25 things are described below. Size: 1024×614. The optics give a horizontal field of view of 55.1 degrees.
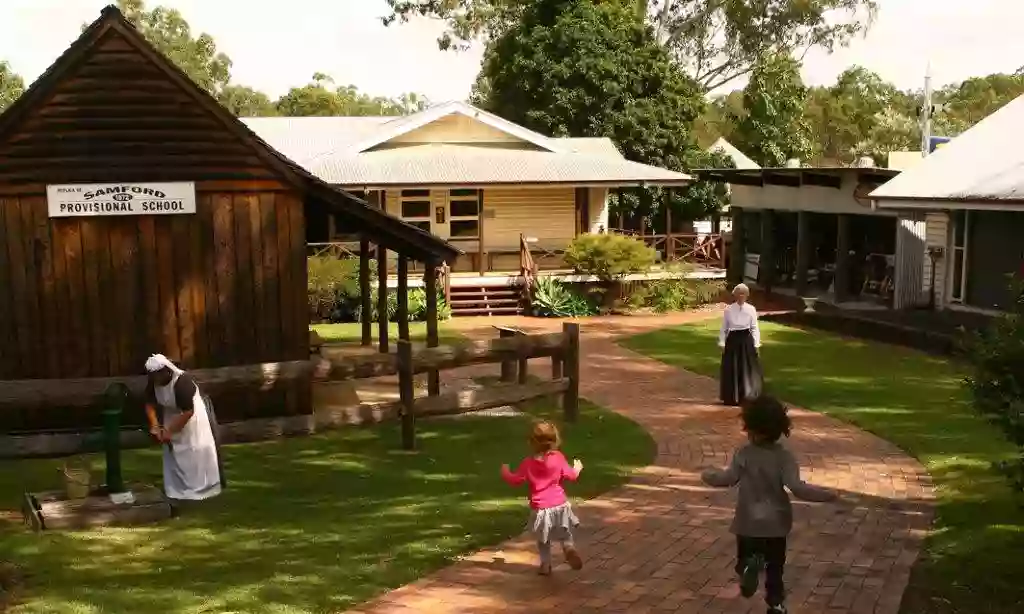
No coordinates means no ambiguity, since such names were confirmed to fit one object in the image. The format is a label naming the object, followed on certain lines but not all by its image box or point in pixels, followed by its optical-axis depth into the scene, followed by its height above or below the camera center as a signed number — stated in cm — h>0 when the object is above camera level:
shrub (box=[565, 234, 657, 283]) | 2616 -81
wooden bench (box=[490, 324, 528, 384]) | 1524 -222
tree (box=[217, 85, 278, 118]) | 8225 +1106
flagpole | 3083 +406
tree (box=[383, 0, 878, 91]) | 4944 +1046
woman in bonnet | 825 -174
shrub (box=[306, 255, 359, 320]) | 2441 -139
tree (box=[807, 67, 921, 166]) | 7225 +856
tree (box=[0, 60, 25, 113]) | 6494 +1002
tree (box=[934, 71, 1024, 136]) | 7212 +1094
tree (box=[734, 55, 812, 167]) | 4788 +554
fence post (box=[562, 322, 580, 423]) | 1226 -180
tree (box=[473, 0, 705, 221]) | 3794 +564
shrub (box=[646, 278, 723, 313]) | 2656 -188
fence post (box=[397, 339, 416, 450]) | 1062 -181
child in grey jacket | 575 -157
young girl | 654 -173
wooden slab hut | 1089 -3
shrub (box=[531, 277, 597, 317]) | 2581 -199
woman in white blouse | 1284 -170
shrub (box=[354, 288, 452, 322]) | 2477 -204
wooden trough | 769 -225
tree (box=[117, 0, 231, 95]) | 7100 +1422
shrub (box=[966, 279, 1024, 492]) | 643 -104
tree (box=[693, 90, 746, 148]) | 7838 +895
